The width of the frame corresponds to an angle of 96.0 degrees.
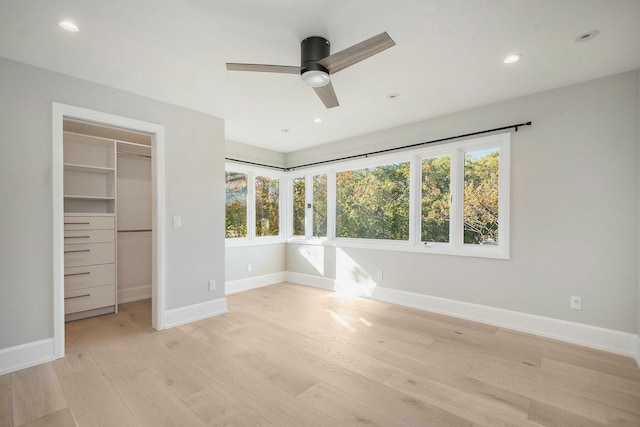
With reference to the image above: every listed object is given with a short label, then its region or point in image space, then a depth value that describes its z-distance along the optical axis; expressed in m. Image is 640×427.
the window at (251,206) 4.79
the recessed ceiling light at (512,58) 2.29
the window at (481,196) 3.38
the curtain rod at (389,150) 3.15
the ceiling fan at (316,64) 1.84
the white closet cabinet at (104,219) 3.44
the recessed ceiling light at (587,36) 2.01
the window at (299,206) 5.53
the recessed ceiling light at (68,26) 1.88
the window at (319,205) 5.22
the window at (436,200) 3.73
